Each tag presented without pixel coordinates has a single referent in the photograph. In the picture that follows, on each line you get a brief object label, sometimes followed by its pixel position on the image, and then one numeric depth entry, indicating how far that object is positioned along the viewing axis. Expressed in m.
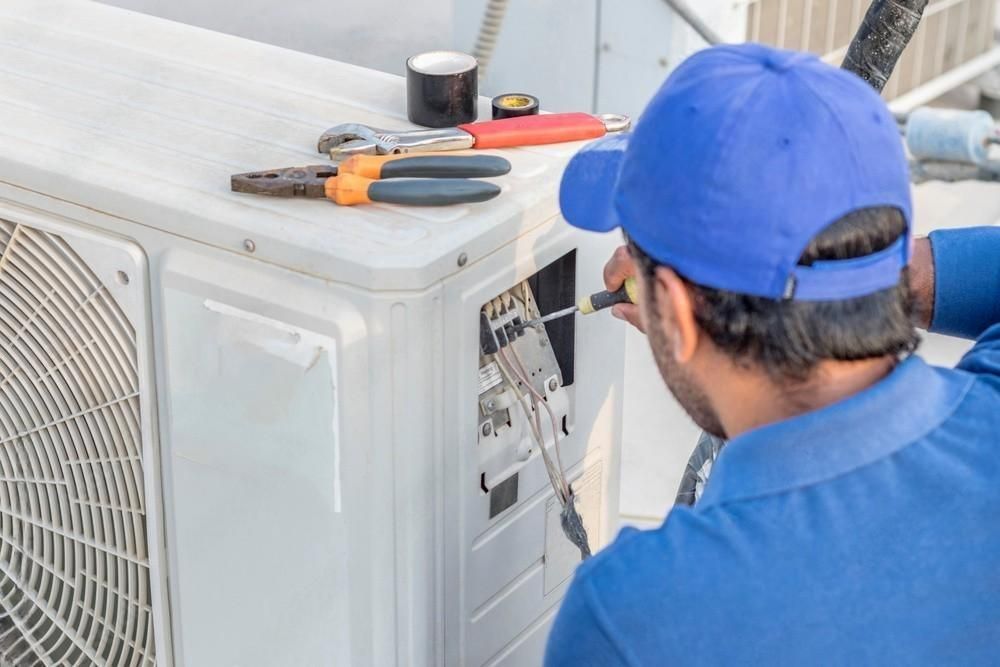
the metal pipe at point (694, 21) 3.48
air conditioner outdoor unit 2.06
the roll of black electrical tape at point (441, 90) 2.24
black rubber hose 2.22
